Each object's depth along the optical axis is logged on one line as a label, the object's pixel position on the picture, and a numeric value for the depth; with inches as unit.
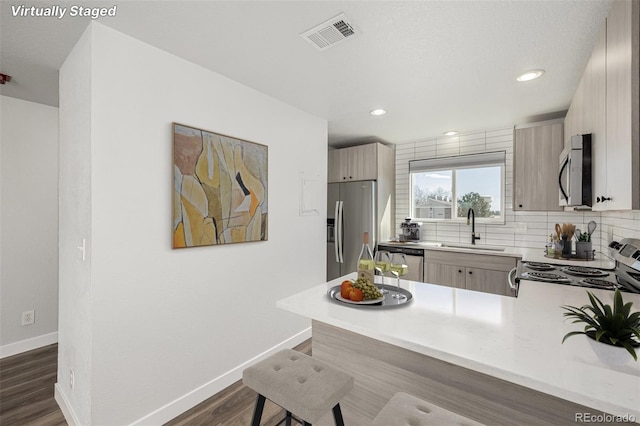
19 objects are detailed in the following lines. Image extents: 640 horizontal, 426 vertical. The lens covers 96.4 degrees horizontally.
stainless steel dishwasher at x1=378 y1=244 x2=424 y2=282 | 144.0
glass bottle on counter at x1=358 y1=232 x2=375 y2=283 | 58.7
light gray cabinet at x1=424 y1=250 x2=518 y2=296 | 122.9
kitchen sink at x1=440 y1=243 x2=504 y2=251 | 143.6
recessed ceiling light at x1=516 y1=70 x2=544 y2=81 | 85.4
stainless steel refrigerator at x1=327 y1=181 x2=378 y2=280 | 156.3
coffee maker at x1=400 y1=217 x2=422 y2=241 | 164.4
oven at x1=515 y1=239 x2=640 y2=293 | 63.2
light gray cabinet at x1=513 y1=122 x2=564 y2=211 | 120.0
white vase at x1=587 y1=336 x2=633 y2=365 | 35.1
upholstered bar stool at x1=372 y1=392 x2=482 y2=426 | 36.7
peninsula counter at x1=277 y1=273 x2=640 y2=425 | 32.0
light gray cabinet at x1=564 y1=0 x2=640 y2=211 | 43.9
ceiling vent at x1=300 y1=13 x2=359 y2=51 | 63.4
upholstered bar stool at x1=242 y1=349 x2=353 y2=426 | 41.5
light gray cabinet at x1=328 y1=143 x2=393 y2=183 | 161.0
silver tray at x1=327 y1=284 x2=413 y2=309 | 52.1
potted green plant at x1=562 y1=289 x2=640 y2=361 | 38.3
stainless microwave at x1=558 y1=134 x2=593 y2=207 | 68.9
